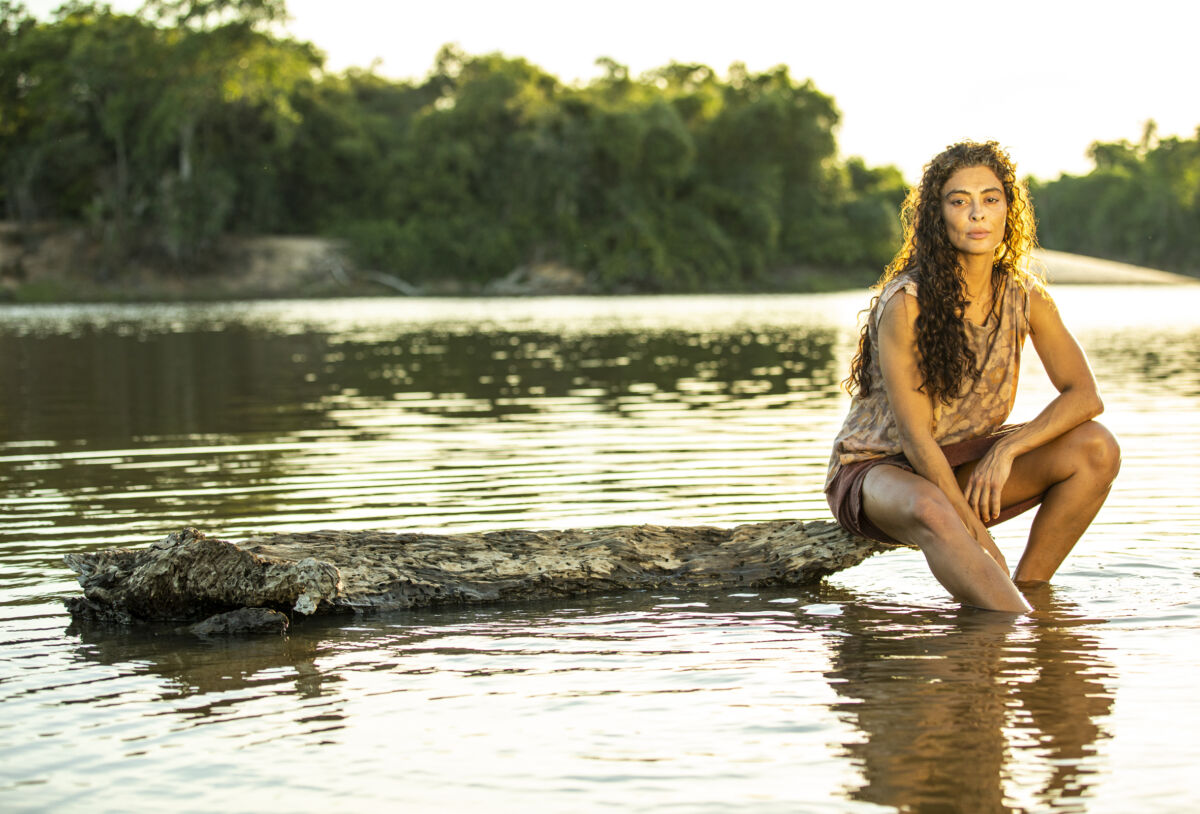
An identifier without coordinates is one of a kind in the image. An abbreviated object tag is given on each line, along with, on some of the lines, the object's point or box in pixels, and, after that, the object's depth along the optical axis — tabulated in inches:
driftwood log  199.9
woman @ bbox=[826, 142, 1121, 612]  190.9
